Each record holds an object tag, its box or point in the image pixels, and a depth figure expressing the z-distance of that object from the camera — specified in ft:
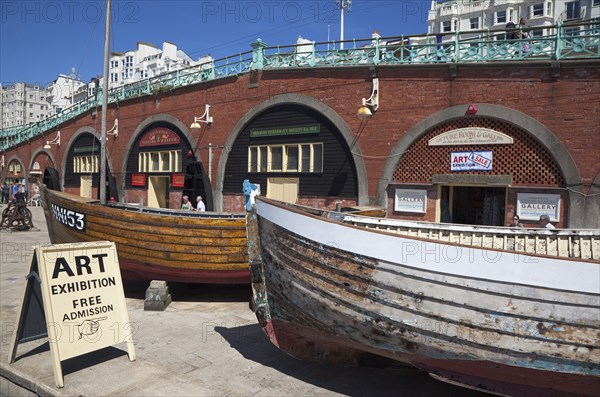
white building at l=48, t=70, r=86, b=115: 249.75
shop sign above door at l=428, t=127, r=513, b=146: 37.96
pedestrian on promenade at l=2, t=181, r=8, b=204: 101.13
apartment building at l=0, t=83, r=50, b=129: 327.06
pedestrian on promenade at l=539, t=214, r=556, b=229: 26.95
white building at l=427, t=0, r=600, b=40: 138.41
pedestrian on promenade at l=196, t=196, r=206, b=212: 43.77
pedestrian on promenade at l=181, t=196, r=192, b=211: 43.98
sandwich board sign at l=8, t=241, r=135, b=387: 16.72
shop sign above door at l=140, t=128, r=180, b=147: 67.97
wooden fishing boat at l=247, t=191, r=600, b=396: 12.39
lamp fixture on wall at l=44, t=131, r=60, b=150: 96.27
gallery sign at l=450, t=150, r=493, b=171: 38.58
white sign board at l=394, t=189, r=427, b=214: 42.01
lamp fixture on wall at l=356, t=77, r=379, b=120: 43.62
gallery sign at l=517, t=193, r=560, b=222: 35.76
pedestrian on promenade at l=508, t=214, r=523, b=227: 34.99
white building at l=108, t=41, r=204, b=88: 235.58
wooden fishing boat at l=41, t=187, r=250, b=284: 25.55
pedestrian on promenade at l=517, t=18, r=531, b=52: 36.27
